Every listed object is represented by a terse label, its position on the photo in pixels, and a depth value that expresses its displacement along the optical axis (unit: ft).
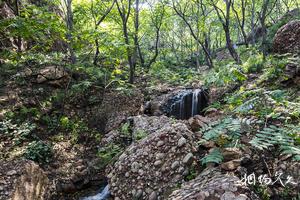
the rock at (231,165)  9.71
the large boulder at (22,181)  13.85
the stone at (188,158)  12.30
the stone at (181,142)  13.37
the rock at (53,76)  27.40
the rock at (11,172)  14.75
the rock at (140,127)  20.34
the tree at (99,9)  36.25
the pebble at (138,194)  12.43
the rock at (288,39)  26.08
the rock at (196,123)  15.49
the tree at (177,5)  45.60
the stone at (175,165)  12.59
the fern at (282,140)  6.97
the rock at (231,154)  10.31
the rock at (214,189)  8.02
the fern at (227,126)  8.60
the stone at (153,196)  11.84
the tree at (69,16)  30.82
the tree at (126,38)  32.01
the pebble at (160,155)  13.61
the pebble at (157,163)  13.34
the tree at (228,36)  30.38
